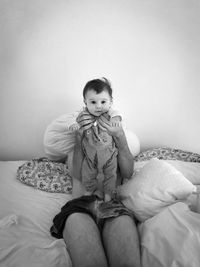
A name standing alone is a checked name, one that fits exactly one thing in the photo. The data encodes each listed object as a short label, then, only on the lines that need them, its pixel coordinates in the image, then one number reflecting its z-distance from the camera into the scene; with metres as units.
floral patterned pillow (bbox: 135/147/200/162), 1.82
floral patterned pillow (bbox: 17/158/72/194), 1.58
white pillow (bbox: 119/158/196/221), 1.25
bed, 1.00
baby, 1.39
